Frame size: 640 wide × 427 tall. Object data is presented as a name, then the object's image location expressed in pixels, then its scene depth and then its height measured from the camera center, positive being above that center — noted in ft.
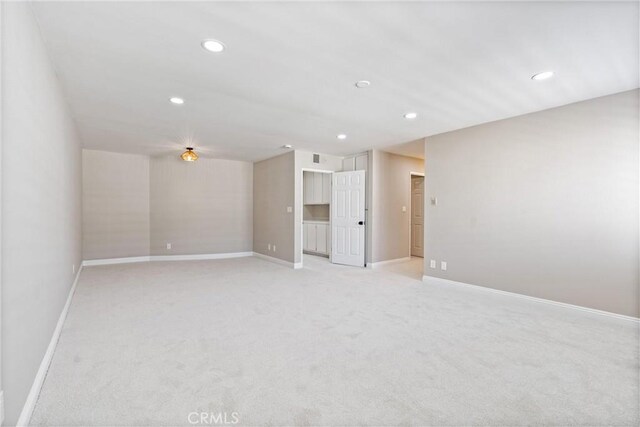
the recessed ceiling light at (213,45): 7.50 +4.15
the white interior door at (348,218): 20.74 -0.62
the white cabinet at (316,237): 25.41 -2.49
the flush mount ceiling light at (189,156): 19.29 +3.37
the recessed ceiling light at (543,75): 9.19 +4.16
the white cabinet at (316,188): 25.49 +1.83
